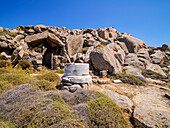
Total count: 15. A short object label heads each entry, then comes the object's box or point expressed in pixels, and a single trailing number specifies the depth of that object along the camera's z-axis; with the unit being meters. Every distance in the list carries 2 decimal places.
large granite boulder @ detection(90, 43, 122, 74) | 8.05
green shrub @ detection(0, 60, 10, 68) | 6.77
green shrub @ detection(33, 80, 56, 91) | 3.41
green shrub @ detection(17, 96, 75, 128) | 1.62
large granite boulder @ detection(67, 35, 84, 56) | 12.39
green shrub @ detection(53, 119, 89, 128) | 1.51
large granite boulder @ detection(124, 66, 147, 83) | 7.50
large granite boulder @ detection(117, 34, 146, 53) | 15.90
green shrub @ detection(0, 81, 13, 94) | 2.92
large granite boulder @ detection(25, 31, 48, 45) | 9.91
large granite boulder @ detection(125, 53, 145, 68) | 11.87
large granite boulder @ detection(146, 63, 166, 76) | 11.55
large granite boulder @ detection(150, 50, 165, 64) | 15.00
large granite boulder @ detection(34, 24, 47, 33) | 11.66
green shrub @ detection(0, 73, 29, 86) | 3.80
